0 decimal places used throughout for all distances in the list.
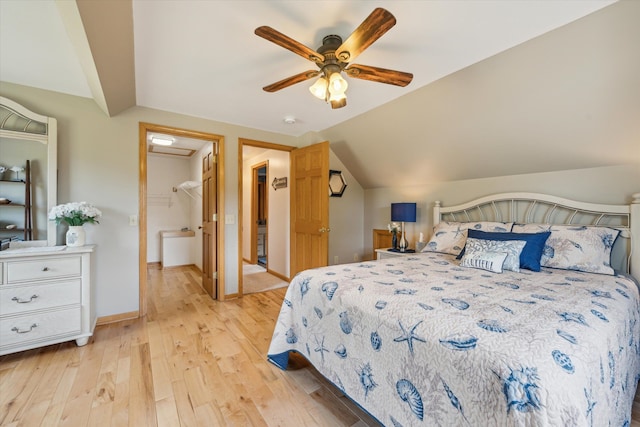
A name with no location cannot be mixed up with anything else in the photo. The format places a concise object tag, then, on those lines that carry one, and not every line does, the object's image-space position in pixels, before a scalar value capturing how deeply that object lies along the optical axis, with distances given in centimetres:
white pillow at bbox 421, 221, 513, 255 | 267
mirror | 230
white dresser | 203
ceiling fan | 138
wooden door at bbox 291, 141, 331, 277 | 338
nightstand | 350
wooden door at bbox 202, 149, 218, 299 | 350
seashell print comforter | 85
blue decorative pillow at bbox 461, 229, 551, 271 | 213
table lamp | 358
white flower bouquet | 232
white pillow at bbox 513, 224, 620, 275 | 203
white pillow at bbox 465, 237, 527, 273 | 211
